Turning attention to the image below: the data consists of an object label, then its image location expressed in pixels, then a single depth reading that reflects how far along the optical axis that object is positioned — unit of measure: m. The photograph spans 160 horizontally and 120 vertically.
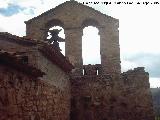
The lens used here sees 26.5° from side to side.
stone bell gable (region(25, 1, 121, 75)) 12.65
